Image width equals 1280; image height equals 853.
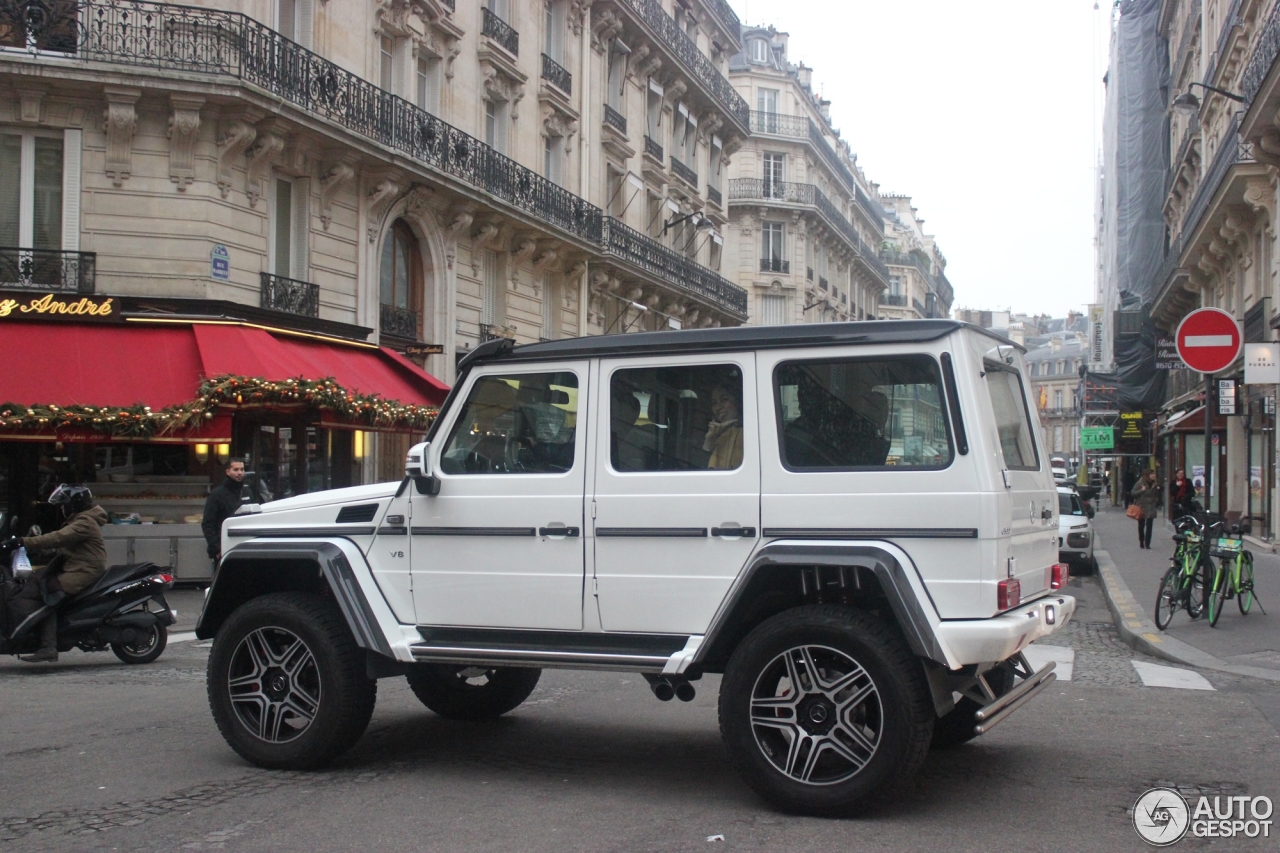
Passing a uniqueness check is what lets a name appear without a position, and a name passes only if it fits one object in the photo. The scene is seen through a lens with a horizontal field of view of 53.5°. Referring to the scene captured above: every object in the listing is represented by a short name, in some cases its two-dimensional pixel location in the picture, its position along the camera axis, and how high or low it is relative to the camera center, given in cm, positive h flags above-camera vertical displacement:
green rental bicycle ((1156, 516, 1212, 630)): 1241 -125
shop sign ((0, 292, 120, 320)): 1664 +181
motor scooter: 1014 -141
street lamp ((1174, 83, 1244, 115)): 2531 +719
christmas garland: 1507 +42
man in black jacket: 1386 -56
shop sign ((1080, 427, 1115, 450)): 5253 +74
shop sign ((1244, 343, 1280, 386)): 1340 +102
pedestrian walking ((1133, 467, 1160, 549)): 2495 -102
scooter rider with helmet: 1020 -95
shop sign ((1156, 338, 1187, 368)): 2977 +237
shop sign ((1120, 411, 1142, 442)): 4869 +124
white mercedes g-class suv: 526 -46
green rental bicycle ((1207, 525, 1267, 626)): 1230 -118
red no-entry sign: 1170 +110
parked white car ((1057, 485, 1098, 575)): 2112 -145
